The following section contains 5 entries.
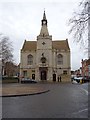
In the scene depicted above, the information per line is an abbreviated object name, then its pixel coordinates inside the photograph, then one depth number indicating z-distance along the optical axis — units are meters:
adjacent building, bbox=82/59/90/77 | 49.74
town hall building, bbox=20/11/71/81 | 30.75
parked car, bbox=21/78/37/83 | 25.16
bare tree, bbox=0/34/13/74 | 22.69
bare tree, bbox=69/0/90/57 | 5.46
